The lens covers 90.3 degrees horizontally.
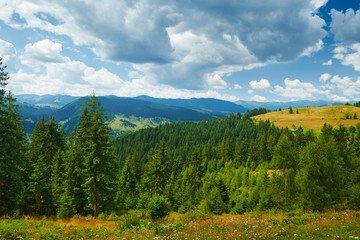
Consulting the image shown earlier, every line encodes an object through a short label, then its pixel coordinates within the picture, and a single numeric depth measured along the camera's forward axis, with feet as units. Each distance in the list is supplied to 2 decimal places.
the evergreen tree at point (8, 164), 66.74
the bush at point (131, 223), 43.11
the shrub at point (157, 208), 58.53
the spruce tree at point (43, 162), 83.15
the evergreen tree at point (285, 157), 94.90
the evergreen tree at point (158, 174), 118.52
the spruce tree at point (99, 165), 76.33
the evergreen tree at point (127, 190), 131.54
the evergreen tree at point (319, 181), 74.59
